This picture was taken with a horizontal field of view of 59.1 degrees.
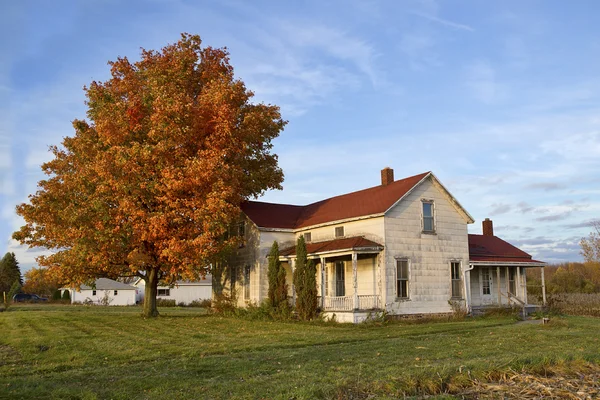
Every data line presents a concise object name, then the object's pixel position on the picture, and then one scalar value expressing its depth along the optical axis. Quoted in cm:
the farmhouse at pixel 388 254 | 2433
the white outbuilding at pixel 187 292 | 6519
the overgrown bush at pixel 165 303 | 5641
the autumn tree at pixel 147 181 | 2381
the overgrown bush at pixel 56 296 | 6981
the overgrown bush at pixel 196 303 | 5857
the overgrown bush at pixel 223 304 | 3002
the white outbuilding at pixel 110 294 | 6688
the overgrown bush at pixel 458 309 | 2525
